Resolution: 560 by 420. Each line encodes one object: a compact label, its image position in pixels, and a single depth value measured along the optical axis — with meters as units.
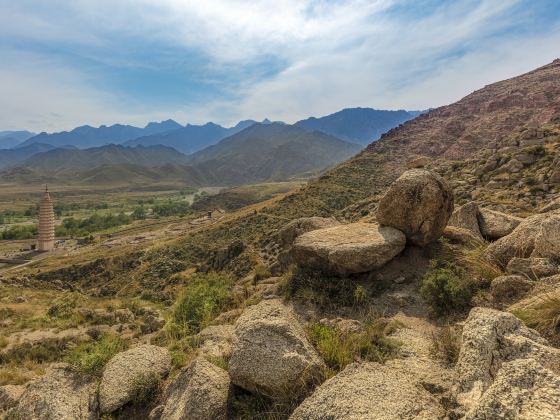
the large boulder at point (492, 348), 3.86
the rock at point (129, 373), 6.02
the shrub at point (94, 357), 6.97
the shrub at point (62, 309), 20.06
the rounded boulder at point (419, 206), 9.91
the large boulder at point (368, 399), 3.76
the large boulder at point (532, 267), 6.23
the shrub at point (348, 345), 5.28
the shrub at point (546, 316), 4.61
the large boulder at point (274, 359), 4.84
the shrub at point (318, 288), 8.76
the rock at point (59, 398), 6.02
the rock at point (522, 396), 2.91
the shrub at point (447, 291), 7.22
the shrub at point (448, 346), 5.37
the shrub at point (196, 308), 9.22
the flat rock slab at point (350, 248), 9.23
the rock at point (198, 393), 4.94
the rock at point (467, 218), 11.16
